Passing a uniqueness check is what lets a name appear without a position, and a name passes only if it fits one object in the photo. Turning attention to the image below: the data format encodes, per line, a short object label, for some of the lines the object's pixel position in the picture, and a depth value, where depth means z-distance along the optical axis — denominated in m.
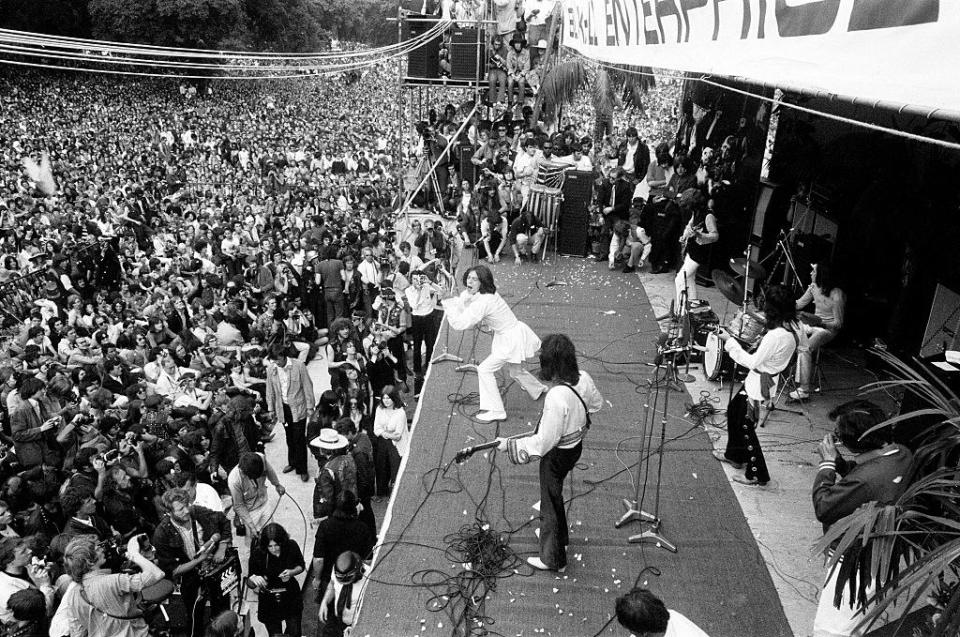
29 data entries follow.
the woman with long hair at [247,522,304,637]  4.87
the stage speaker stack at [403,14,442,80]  18.47
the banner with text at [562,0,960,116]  2.85
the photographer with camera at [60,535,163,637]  4.40
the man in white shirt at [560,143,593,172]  11.84
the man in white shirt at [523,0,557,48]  21.34
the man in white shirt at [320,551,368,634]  4.32
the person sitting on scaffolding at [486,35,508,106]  19.92
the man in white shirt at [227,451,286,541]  5.59
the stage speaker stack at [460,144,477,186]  16.95
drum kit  6.44
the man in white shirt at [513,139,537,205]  12.57
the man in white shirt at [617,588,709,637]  2.93
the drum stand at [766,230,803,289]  8.83
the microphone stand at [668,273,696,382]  6.65
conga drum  11.83
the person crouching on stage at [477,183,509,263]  11.73
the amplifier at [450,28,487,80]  18.53
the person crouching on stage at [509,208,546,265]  11.69
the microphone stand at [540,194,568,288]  11.73
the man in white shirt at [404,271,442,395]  9.17
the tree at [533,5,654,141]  15.33
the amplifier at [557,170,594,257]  11.69
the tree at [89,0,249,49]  35.28
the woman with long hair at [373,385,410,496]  6.71
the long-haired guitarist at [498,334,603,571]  4.40
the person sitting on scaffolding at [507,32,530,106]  20.81
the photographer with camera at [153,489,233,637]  5.05
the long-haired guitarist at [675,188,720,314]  8.70
